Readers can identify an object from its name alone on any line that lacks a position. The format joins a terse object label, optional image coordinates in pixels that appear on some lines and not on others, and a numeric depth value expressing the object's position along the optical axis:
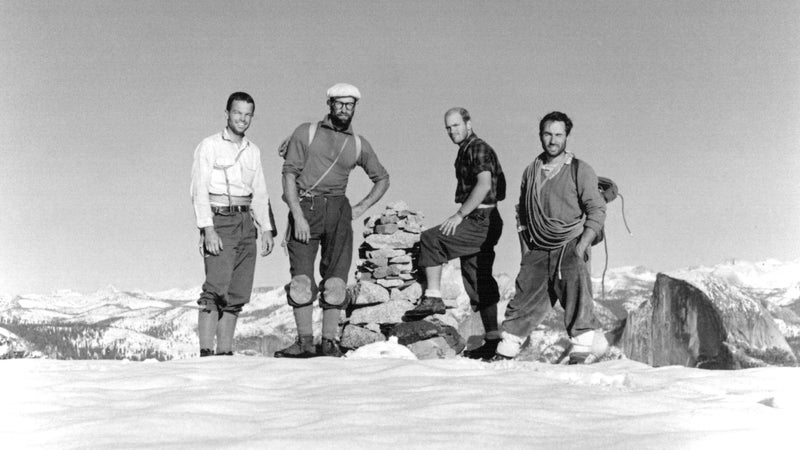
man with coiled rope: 6.25
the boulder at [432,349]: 7.84
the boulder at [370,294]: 8.68
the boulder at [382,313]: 8.57
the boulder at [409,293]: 8.80
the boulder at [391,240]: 9.04
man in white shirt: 6.29
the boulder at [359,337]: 8.58
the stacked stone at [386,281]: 8.58
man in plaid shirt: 6.95
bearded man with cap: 6.78
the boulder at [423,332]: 7.95
